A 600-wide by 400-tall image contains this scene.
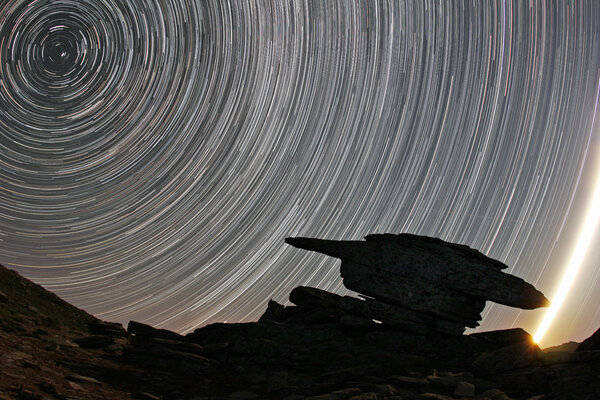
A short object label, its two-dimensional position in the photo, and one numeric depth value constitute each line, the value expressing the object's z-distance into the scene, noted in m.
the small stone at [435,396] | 13.94
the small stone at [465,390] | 14.48
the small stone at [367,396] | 13.80
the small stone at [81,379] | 14.18
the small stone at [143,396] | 14.34
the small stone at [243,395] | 15.08
